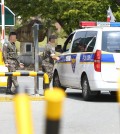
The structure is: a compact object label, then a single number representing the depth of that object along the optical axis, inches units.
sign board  867.3
